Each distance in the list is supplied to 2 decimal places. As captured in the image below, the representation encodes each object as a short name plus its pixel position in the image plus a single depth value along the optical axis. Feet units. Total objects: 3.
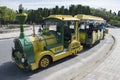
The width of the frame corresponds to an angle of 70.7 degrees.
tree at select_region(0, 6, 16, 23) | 92.35
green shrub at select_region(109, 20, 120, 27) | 82.85
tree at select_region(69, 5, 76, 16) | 95.53
